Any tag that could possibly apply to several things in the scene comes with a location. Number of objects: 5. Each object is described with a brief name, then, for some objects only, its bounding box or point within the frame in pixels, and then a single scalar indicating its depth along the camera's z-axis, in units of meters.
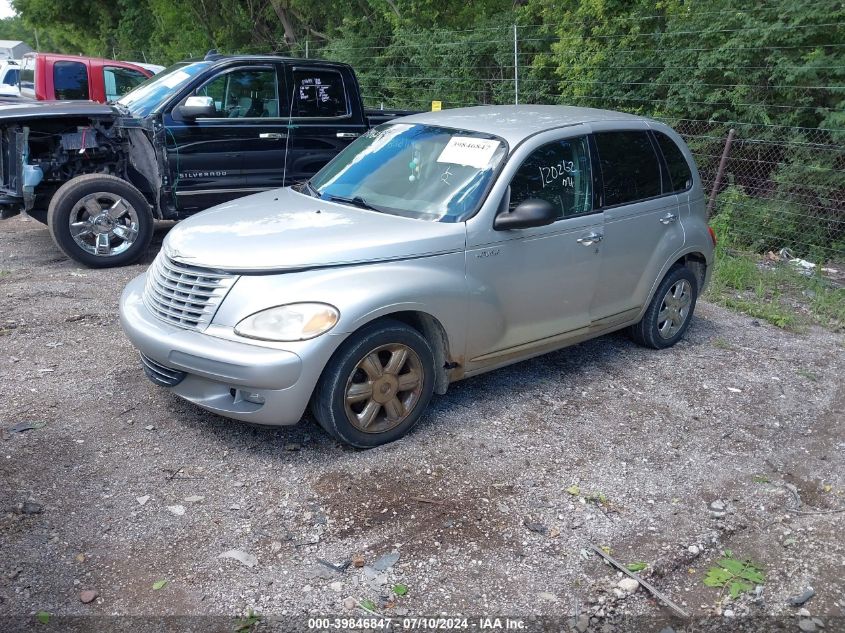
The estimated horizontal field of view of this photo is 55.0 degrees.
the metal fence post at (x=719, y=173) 9.87
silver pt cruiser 4.15
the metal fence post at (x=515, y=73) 13.40
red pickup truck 13.32
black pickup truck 7.79
